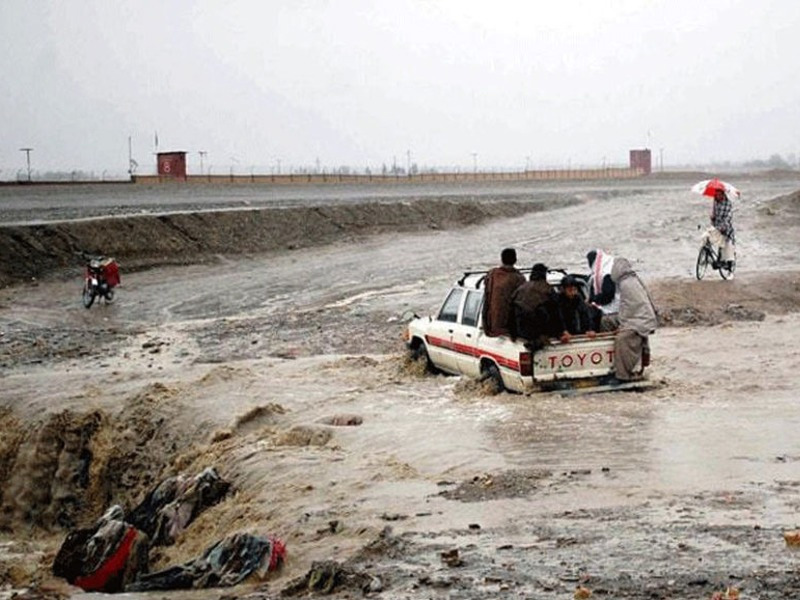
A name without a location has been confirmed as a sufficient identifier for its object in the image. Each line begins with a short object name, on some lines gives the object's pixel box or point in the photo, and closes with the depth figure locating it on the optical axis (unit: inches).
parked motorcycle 1137.4
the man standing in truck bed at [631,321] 600.4
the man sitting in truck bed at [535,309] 593.0
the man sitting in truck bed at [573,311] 610.2
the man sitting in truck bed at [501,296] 617.6
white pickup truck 603.2
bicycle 1111.6
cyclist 1104.8
